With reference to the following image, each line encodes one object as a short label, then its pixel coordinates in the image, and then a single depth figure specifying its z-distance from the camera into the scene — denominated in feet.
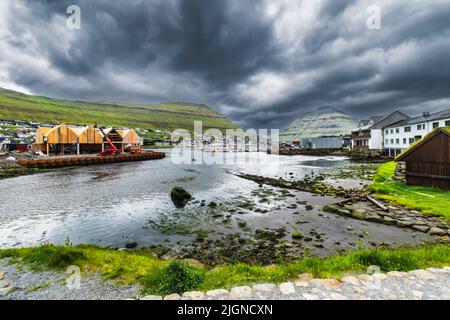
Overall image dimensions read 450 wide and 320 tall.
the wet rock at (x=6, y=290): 18.22
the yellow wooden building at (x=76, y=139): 191.42
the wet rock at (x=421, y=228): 38.32
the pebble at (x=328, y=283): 17.47
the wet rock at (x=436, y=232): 35.94
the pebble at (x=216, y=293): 16.58
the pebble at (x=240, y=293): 16.27
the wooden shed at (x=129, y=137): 274.77
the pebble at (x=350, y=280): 17.79
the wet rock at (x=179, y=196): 70.38
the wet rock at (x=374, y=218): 45.43
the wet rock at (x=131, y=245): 38.29
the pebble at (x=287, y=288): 16.86
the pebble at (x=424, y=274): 18.24
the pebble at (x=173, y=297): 16.29
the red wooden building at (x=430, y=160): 54.19
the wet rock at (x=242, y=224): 48.17
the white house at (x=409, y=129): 153.54
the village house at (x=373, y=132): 222.89
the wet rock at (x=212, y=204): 65.67
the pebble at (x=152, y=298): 16.51
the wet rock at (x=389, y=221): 43.27
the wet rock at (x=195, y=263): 29.13
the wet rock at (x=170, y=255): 33.24
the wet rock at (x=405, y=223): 40.95
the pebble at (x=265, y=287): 17.39
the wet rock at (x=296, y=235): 40.51
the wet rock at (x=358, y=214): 48.61
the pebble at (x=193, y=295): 16.29
